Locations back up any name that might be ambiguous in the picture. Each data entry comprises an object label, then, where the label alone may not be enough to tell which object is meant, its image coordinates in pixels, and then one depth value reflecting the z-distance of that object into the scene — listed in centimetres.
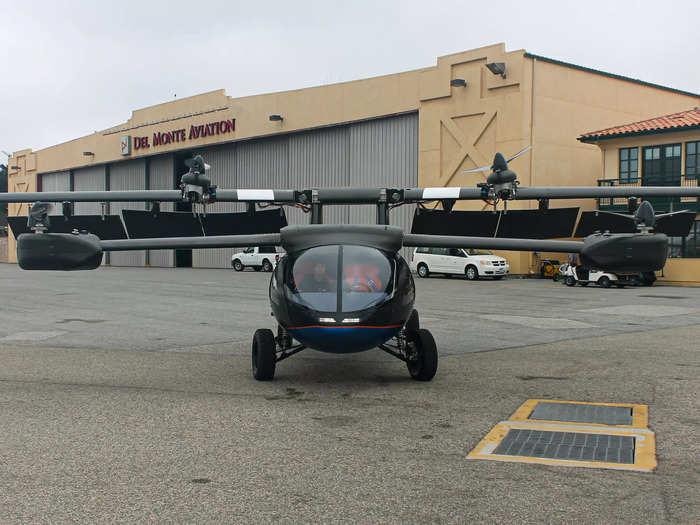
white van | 3325
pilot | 828
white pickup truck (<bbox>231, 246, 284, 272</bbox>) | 4328
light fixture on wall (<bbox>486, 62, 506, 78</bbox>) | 3394
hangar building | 3462
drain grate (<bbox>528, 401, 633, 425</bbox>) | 719
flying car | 811
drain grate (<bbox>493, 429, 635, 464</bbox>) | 589
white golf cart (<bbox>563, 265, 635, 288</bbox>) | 2861
